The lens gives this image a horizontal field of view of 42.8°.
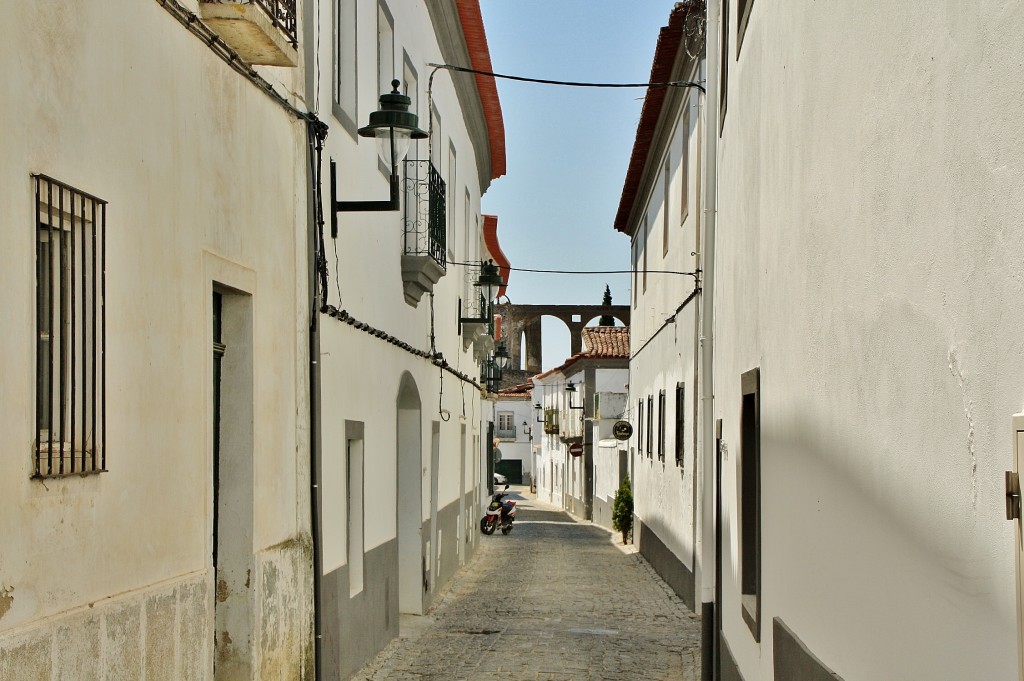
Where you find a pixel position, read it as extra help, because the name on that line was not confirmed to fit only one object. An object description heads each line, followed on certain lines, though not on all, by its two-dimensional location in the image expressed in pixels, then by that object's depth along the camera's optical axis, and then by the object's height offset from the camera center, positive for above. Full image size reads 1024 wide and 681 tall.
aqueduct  77.19 +5.16
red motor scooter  31.23 -2.66
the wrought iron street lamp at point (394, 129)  9.01 +1.95
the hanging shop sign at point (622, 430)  26.04 -0.47
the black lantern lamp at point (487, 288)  19.32 +1.86
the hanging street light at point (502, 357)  27.82 +1.10
